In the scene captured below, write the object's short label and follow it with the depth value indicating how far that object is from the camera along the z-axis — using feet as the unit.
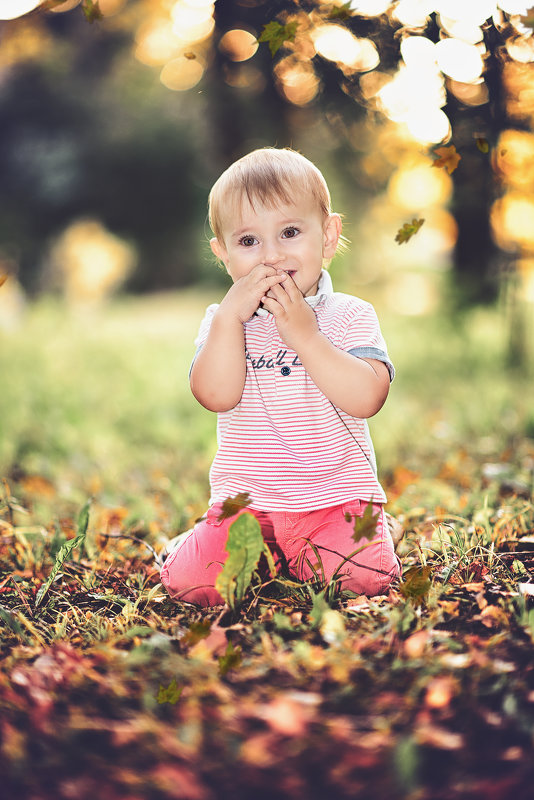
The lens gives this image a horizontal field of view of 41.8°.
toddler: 6.39
